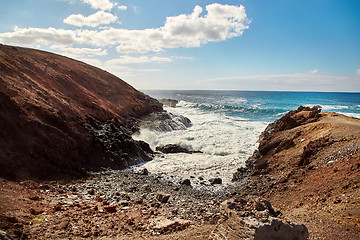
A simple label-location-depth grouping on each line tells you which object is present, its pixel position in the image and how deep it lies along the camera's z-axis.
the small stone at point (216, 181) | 11.28
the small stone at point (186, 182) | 11.12
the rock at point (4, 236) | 4.05
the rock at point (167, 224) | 6.49
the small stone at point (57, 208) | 7.03
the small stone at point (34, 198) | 7.40
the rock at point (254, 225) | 4.33
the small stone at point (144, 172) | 12.20
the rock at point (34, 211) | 6.41
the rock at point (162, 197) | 8.80
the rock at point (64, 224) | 5.99
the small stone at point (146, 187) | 9.95
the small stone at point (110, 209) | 7.52
